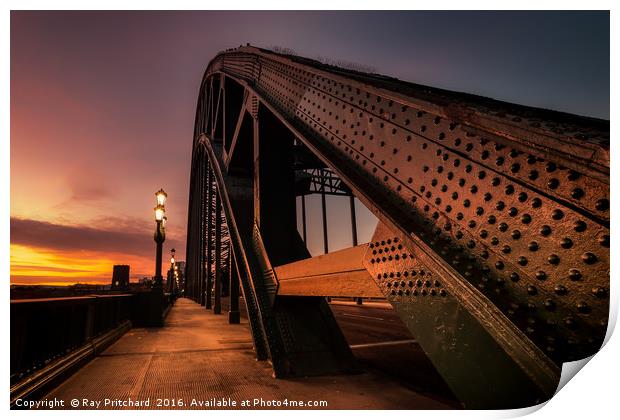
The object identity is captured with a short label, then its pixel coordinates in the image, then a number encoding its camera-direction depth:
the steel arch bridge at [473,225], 1.56
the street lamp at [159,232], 12.54
